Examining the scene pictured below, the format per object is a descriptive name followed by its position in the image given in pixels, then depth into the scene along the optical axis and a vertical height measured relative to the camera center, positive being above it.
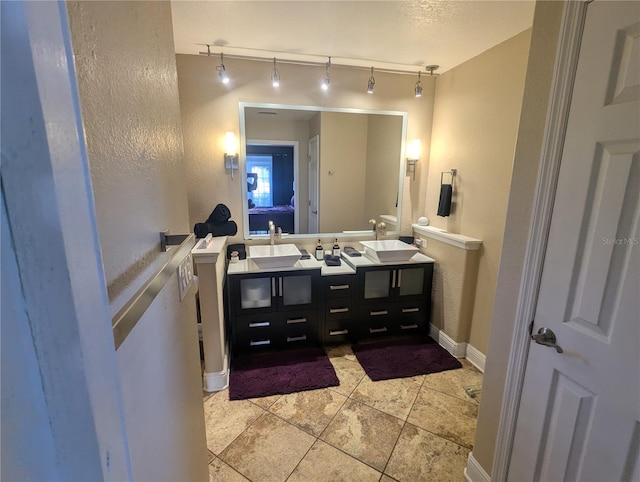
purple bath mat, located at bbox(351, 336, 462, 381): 2.44 -1.51
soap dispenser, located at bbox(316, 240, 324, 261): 2.92 -0.69
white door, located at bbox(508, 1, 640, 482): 0.86 -0.27
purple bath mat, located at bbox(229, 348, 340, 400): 2.23 -1.52
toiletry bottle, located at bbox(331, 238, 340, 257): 3.00 -0.68
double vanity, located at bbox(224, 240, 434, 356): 2.55 -1.03
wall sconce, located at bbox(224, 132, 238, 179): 2.65 +0.27
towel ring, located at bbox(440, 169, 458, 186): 2.71 +0.11
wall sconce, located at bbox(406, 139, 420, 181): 3.03 +0.30
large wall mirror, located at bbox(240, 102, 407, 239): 2.82 +0.15
